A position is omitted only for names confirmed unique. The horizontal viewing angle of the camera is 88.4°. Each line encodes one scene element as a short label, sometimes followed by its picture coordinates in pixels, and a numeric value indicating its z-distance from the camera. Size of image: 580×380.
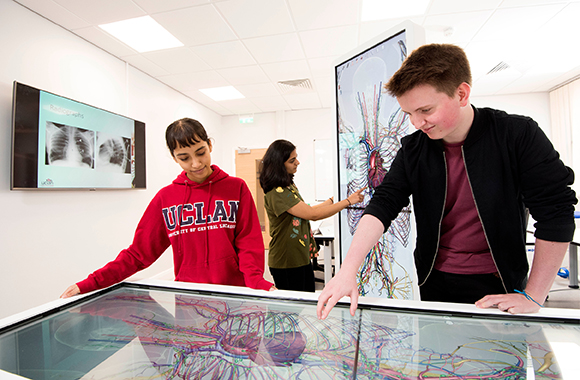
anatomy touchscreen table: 0.56
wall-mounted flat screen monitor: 2.29
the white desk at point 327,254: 2.96
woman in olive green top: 1.82
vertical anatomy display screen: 1.32
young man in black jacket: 0.76
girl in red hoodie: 1.23
